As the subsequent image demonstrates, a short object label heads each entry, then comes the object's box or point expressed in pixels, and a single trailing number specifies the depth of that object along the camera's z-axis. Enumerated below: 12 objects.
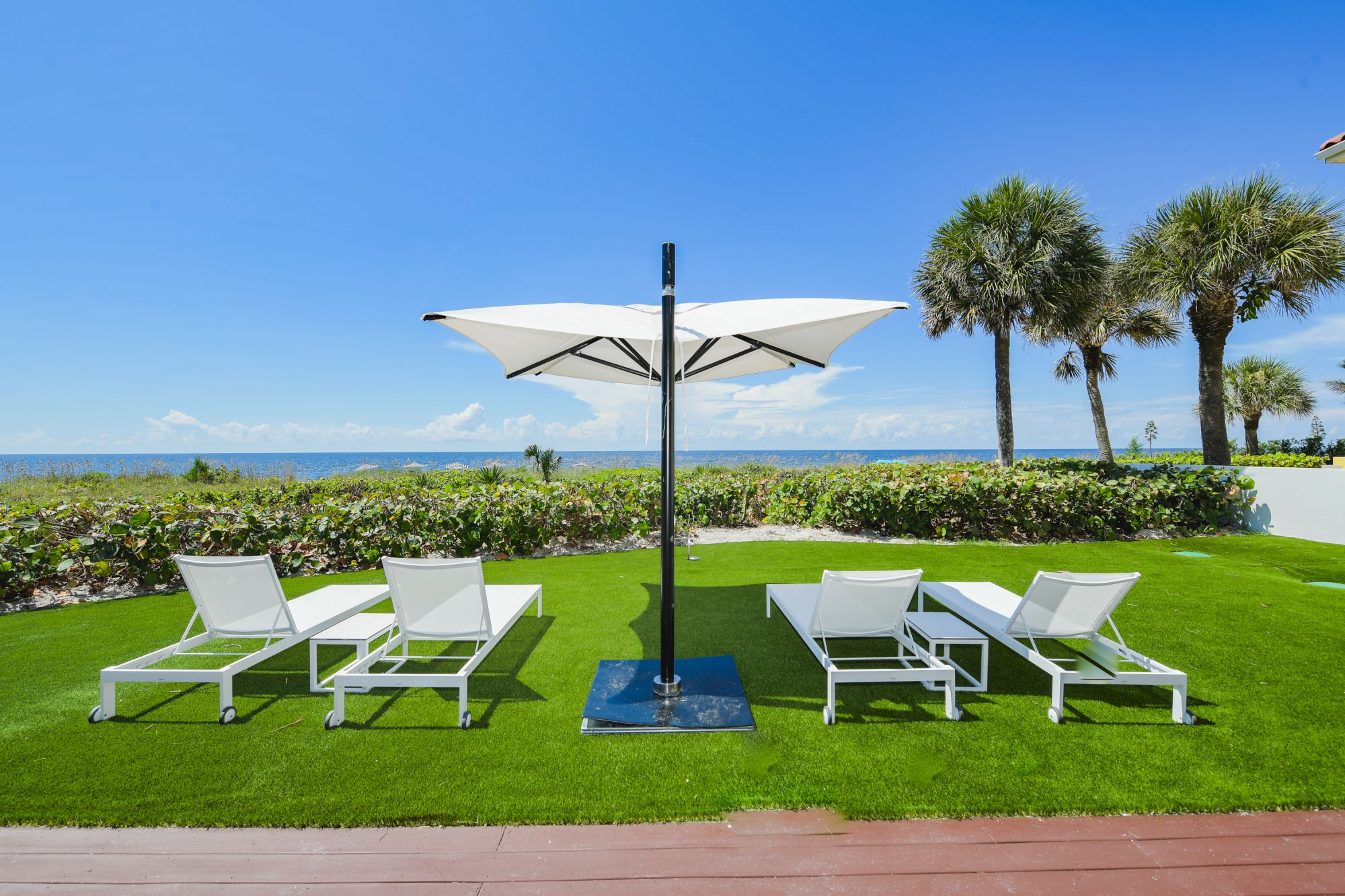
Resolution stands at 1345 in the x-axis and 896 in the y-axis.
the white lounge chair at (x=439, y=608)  3.12
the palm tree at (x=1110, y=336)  17.25
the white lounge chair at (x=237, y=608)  3.19
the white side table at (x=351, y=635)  3.37
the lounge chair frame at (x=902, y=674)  2.85
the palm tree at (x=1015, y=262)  11.88
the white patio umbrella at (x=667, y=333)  3.14
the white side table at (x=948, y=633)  3.34
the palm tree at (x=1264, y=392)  29.36
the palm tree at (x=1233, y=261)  9.88
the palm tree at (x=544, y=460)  14.17
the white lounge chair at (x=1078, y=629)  2.94
